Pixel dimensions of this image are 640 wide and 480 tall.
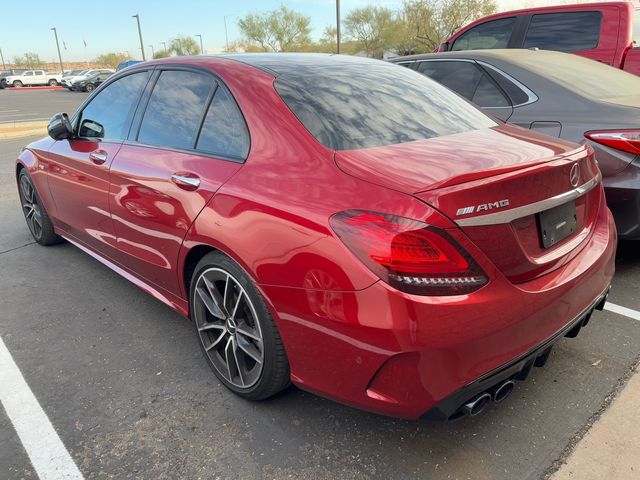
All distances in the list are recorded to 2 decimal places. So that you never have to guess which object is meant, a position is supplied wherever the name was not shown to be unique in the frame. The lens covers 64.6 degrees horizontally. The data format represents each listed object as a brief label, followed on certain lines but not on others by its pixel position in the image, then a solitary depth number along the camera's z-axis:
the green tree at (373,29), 55.66
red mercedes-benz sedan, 1.67
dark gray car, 3.21
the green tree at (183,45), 90.38
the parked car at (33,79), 50.69
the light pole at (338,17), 21.69
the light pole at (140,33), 45.56
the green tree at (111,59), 95.56
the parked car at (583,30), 6.06
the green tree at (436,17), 40.09
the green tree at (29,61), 108.25
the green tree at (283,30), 70.12
